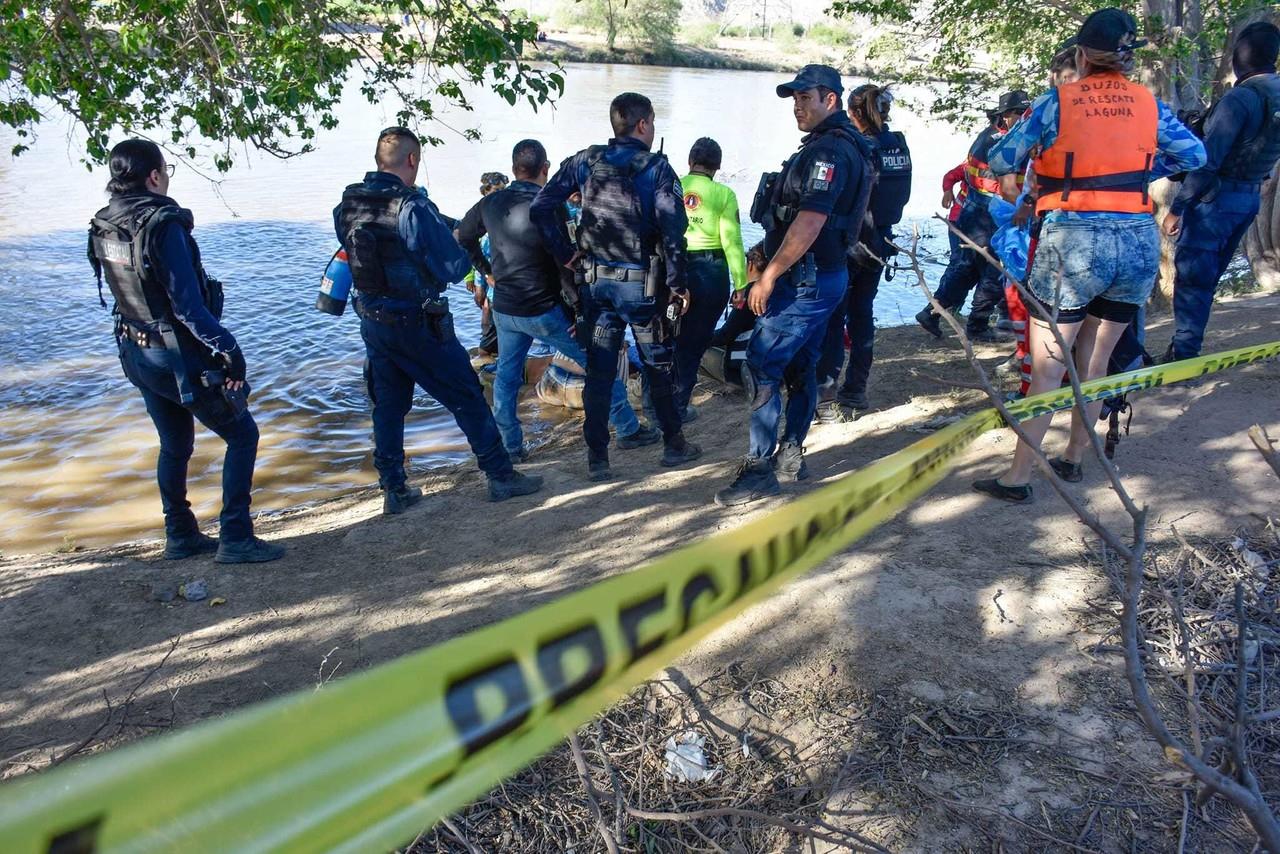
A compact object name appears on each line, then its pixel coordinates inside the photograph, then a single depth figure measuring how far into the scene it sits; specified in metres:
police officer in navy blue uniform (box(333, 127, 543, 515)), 4.15
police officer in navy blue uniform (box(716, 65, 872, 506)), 3.88
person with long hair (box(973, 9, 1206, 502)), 3.26
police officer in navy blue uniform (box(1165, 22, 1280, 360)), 4.87
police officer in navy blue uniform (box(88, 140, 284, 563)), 3.63
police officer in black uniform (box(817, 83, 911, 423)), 5.32
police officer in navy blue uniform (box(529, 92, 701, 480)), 4.42
